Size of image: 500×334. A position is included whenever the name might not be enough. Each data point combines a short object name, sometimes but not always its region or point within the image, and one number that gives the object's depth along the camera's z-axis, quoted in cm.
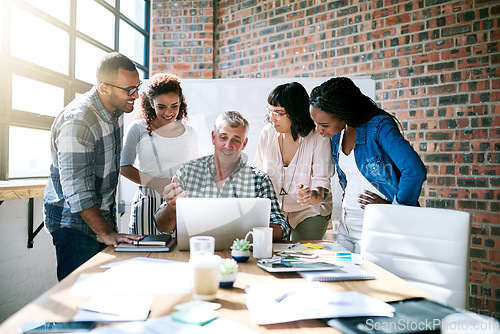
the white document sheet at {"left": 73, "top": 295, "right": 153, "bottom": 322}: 85
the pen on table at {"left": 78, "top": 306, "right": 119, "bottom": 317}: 87
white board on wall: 344
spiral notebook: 118
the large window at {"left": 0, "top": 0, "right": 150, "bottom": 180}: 268
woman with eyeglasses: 225
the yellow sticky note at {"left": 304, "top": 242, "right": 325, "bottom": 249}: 163
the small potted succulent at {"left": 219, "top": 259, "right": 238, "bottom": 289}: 108
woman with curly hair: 240
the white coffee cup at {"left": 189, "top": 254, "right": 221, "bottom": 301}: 100
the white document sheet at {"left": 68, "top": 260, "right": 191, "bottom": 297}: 105
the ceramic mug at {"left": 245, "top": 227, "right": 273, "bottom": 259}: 144
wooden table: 84
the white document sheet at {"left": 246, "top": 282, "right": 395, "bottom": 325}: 86
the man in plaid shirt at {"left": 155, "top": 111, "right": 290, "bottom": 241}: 203
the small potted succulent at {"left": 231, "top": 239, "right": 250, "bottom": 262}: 139
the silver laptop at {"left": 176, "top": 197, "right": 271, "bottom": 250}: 148
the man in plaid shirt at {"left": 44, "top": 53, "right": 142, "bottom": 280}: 173
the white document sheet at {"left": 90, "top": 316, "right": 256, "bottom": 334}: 79
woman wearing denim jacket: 188
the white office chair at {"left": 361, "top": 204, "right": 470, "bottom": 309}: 149
